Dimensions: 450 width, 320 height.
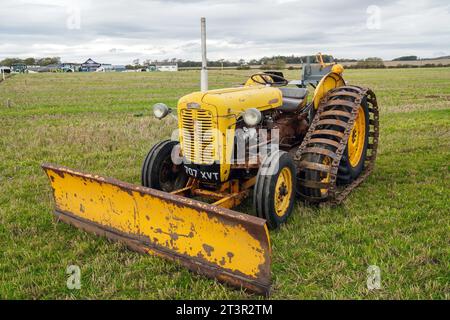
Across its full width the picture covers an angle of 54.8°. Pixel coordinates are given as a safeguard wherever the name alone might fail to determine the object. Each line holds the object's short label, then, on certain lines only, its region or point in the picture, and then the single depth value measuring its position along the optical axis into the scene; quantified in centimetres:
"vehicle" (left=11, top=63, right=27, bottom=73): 6112
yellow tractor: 348
